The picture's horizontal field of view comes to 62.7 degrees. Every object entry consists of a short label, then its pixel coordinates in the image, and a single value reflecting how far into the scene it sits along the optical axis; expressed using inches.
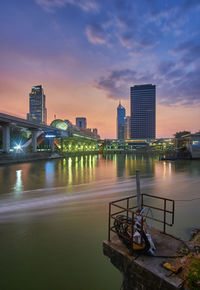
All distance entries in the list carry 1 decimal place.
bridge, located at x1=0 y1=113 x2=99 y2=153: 2101.4
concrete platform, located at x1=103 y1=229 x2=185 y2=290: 162.2
